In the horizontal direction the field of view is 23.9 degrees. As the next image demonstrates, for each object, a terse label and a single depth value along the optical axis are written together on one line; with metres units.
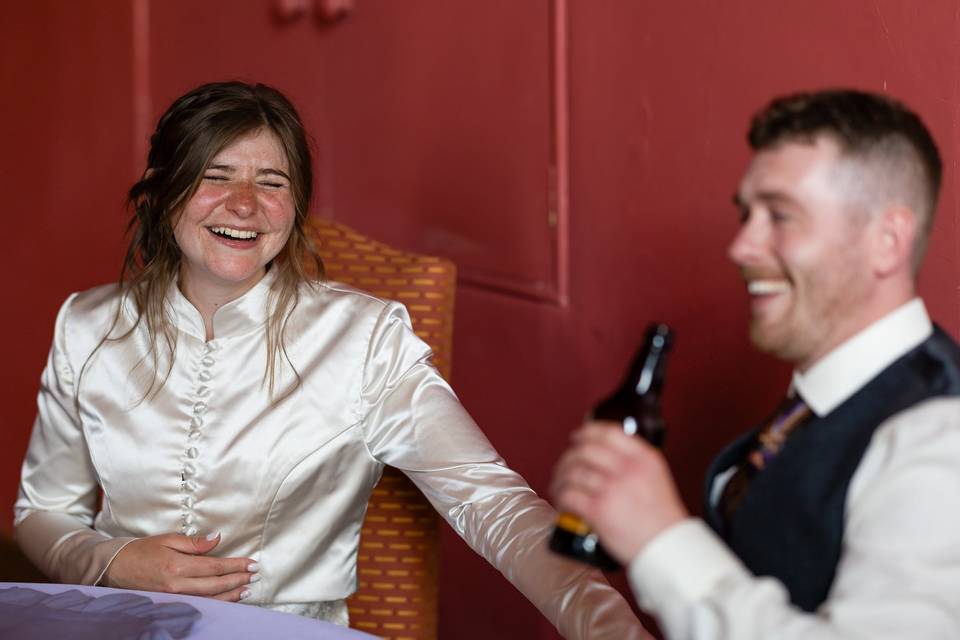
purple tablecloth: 2.05
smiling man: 1.83
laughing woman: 2.44
